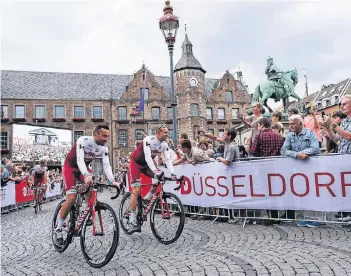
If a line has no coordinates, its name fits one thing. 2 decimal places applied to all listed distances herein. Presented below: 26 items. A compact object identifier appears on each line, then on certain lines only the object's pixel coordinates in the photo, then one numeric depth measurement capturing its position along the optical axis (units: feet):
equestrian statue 59.31
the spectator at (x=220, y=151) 34.04
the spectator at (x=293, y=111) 29.12
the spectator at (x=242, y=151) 30.55
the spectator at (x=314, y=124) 29.36
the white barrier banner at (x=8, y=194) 43.65
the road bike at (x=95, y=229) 15.58
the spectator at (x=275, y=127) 28.67
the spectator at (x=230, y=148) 24.79
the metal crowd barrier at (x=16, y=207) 44.39
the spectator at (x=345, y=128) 20.42
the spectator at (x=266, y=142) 24.64
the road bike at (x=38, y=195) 42.08
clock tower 161.99
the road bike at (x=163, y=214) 19.42
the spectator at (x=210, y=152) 34.17
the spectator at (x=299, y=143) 21.42
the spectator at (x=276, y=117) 29.82
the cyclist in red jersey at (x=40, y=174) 44.60
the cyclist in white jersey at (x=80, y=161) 17.89
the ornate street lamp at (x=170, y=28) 38.96
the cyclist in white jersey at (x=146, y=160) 21.12
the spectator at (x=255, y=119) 30.07
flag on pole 77.09
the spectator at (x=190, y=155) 28.11
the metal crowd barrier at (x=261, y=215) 21.95
